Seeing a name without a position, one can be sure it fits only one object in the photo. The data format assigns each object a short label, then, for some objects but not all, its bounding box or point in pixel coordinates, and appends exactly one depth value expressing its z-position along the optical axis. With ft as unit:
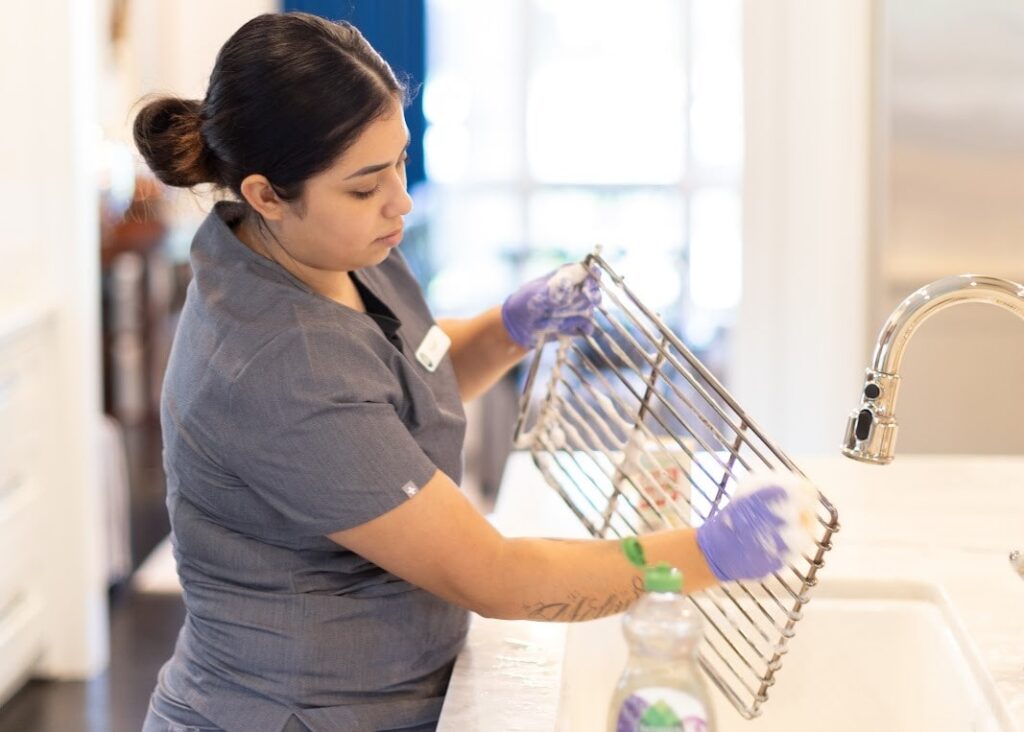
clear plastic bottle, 5.90
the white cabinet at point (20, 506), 14.56
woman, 6.89
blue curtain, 25.83
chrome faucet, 6.79
